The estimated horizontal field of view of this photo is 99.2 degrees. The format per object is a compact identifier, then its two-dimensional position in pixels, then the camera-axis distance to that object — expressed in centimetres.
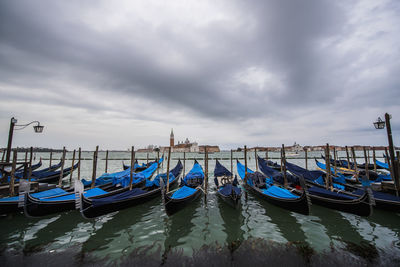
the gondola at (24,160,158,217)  521
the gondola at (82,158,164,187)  903
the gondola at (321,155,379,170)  1704
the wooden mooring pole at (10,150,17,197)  639
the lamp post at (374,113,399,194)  660
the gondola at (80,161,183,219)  504
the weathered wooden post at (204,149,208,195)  804
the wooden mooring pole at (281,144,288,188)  825
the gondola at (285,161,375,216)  488
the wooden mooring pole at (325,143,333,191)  724
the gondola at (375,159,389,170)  1573
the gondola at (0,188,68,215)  564
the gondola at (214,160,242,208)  636
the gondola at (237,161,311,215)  537
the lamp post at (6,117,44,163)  745
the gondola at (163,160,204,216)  573
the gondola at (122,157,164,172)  1854
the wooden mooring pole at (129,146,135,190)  827
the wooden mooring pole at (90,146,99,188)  822
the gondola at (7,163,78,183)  1184
